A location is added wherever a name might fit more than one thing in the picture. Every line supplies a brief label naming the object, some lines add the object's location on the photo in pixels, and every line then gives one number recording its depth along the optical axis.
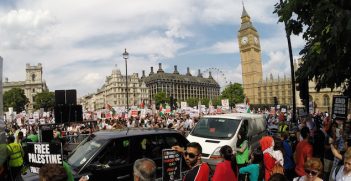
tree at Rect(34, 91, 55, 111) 131.12
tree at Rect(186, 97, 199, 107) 165.27
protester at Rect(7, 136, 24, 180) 9.23
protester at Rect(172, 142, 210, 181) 4.95
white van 13.14
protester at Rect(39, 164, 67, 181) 3.72
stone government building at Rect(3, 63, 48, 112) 164.12
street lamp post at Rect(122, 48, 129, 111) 35.19
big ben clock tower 151.88
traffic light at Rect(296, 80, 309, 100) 15.00
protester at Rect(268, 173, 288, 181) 4.05
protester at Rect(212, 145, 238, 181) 5.47
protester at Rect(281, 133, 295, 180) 8.88
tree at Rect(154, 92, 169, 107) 146.62
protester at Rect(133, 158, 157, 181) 3.89
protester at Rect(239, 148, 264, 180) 7.31
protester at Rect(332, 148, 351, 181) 5.11
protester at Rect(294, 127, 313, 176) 8.17
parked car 7.39
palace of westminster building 149.38
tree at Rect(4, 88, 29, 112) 129.62
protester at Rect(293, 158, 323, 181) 4.90
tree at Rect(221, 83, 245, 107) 135.12
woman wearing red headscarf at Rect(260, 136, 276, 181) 7.70
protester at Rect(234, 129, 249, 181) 9.29
